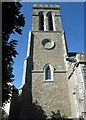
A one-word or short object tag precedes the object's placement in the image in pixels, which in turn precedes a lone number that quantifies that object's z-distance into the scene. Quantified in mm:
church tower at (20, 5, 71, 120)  9326
